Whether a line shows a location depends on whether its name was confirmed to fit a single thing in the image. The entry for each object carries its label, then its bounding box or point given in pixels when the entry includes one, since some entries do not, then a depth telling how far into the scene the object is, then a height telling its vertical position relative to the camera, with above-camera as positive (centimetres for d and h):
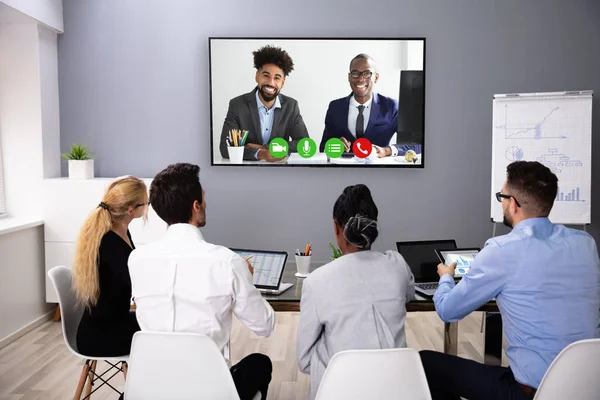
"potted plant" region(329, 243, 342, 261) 285 -43
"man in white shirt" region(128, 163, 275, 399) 202 -40
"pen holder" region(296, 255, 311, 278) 289 -49
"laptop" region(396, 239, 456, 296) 278 -44
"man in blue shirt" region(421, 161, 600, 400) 201 -43
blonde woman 250 -51
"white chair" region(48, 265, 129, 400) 265 -70
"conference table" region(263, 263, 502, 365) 243 -60
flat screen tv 491 +56
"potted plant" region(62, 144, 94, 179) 463 +5
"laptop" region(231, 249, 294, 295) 259 -47
